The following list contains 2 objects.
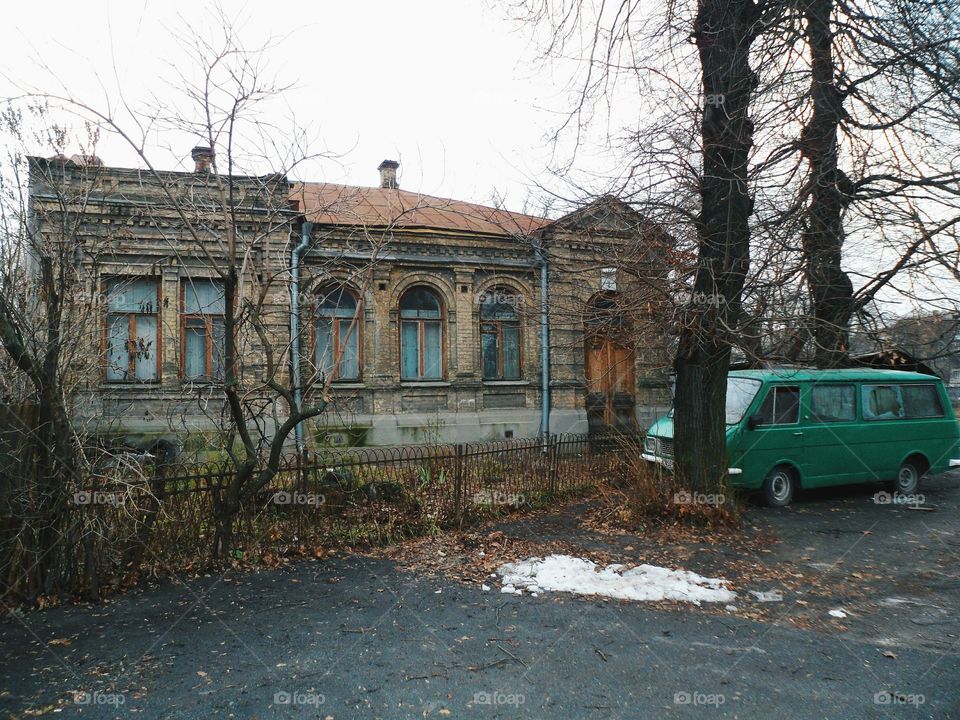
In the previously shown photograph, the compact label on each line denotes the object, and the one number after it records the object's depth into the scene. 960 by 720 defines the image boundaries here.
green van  8.93
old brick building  12.92
